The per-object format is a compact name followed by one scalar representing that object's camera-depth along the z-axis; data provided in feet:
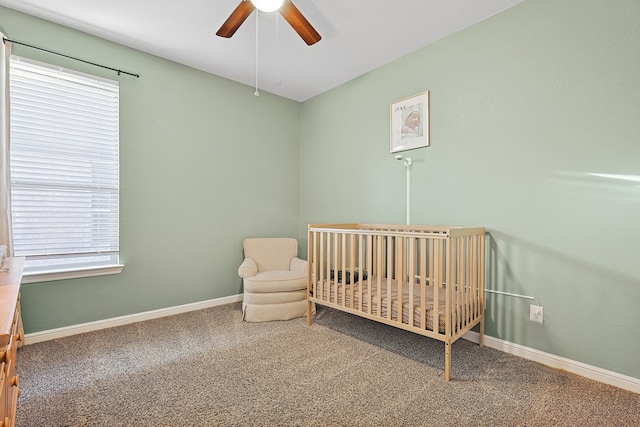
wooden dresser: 2.35
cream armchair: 8.88
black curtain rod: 6.95
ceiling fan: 5.78
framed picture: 8.45
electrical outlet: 6.52
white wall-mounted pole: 8.81
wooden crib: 6.01
